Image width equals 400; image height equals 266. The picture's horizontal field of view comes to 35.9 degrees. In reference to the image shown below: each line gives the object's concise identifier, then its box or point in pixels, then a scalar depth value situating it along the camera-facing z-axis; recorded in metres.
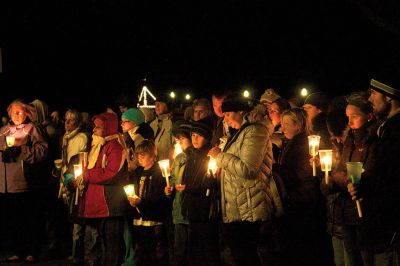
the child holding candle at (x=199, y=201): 7.43
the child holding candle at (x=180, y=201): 7.91
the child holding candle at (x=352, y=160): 6.19
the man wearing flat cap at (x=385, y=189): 4.47
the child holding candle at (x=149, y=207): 8.04
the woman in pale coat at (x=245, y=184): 6.46
